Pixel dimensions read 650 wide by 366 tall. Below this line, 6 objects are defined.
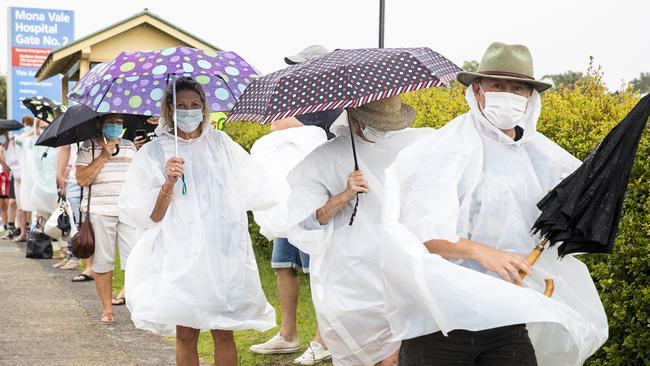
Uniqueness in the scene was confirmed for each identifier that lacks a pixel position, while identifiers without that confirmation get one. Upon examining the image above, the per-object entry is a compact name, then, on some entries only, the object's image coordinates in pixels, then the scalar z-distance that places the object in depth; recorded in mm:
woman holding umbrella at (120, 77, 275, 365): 5570
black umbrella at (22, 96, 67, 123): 12469
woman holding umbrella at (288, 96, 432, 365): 4938
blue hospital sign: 31984
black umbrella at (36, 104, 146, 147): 8789
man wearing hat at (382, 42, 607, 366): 3502
